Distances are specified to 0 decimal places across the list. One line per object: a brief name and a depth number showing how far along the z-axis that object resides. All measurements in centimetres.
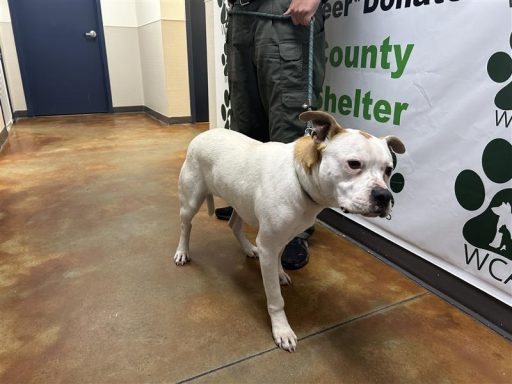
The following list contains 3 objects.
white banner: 128
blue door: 570
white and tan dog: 103
